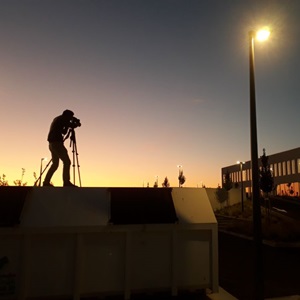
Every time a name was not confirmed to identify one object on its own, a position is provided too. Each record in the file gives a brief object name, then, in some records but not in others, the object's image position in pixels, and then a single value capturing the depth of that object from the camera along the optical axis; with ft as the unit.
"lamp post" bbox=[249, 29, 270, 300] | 20.72
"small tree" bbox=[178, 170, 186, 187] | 179.71
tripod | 26.08
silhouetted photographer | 24.79
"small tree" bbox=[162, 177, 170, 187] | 213.58
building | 226.79
